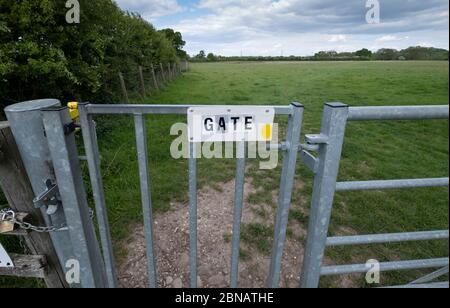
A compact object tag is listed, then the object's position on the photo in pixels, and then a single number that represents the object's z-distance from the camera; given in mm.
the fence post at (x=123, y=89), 8828
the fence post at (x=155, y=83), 13582
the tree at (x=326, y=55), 71688
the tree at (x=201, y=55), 86969
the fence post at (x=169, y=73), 19544
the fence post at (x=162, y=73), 16294
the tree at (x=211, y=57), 87625
